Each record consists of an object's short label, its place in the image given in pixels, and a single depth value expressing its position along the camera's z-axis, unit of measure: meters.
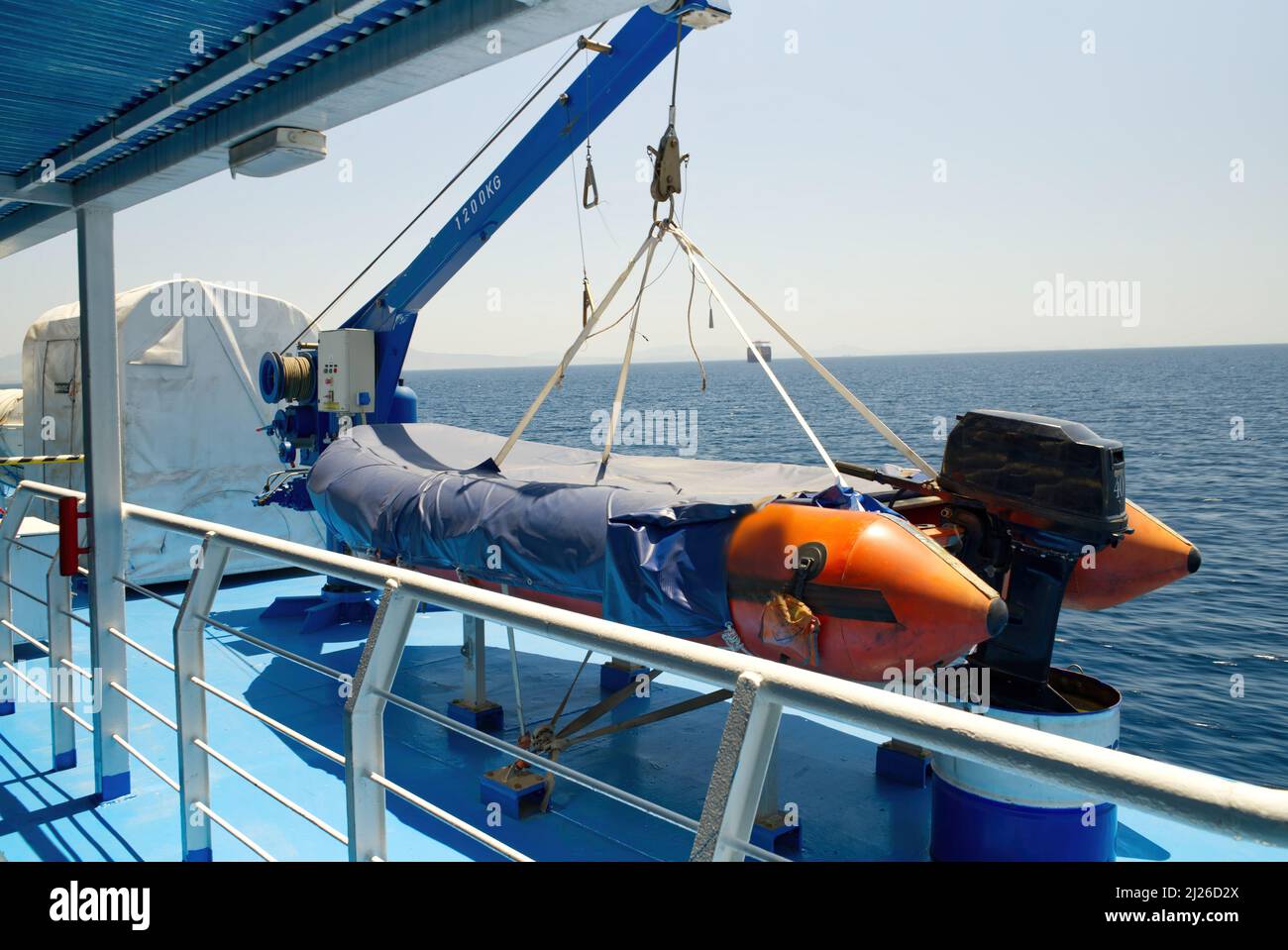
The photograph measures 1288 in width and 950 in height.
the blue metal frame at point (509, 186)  6.27
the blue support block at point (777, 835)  4.27
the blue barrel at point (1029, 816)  3.80
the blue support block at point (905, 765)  4.99
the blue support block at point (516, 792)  4.53
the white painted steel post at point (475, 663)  5.52
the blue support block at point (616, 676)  6.29
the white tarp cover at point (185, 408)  9.00
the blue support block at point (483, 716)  5.54
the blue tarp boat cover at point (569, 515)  4.30
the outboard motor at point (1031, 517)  4.21
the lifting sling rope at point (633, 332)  5.25
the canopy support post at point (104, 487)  3.97
